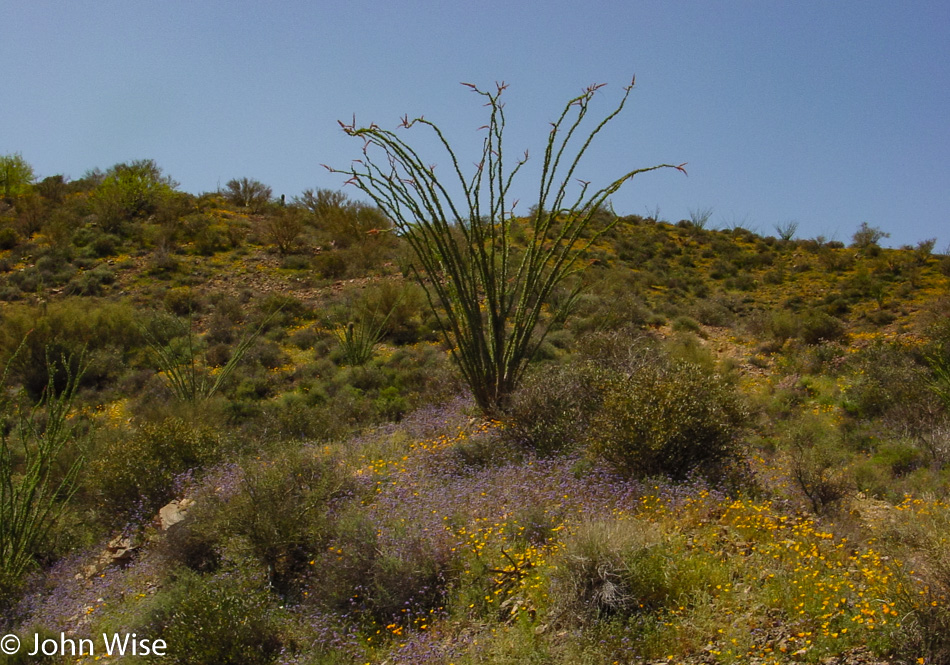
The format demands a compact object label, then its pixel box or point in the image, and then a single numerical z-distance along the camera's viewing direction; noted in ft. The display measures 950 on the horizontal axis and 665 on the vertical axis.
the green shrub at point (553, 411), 24.66
